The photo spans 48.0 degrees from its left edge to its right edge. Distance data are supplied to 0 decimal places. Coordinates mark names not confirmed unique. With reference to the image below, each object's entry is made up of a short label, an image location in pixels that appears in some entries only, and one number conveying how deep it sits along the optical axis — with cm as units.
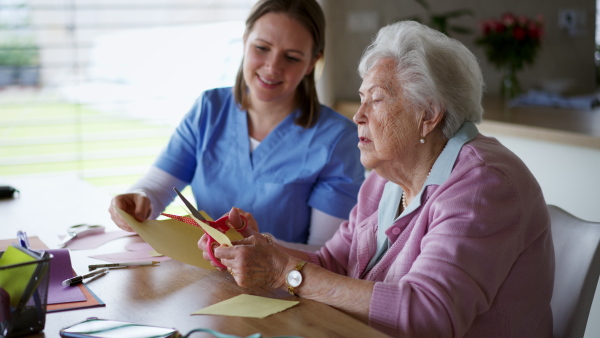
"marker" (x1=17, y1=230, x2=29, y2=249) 123
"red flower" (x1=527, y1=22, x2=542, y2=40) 369
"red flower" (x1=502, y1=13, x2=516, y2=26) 370
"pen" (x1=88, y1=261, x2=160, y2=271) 147
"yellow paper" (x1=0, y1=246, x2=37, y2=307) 107
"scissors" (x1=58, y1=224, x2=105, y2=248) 176
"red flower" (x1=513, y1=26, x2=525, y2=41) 368
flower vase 382
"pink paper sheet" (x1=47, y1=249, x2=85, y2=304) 127
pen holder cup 106
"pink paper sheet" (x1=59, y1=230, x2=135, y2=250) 168
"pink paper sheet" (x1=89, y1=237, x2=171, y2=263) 156
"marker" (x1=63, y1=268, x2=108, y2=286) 134
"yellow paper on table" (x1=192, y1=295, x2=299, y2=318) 118
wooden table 112
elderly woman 122
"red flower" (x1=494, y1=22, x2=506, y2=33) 373
